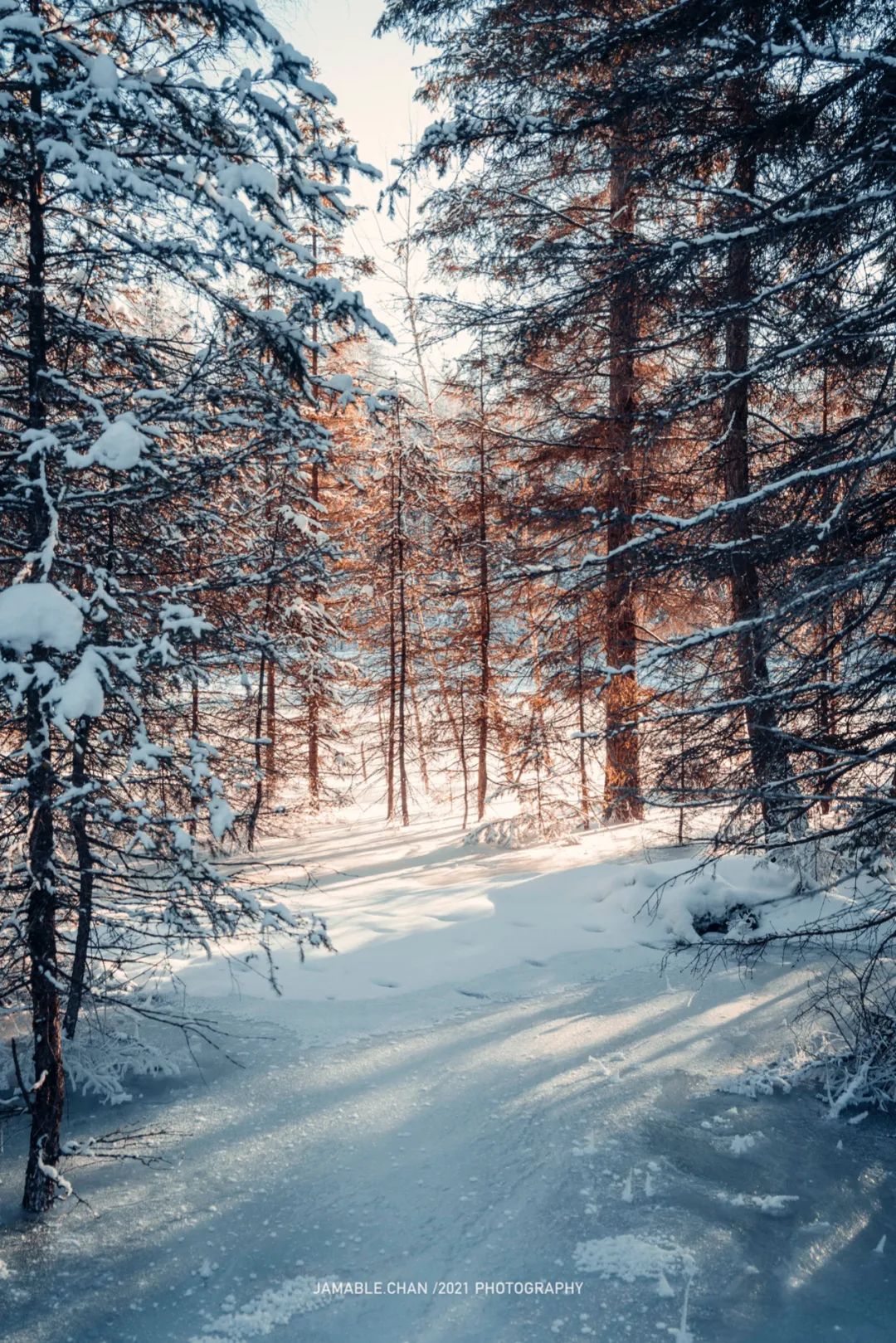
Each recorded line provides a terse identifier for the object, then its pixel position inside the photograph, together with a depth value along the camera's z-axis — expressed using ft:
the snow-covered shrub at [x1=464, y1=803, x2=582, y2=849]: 44.24
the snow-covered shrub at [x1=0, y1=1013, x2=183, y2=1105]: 20.56
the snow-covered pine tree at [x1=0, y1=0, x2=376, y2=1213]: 13.74
